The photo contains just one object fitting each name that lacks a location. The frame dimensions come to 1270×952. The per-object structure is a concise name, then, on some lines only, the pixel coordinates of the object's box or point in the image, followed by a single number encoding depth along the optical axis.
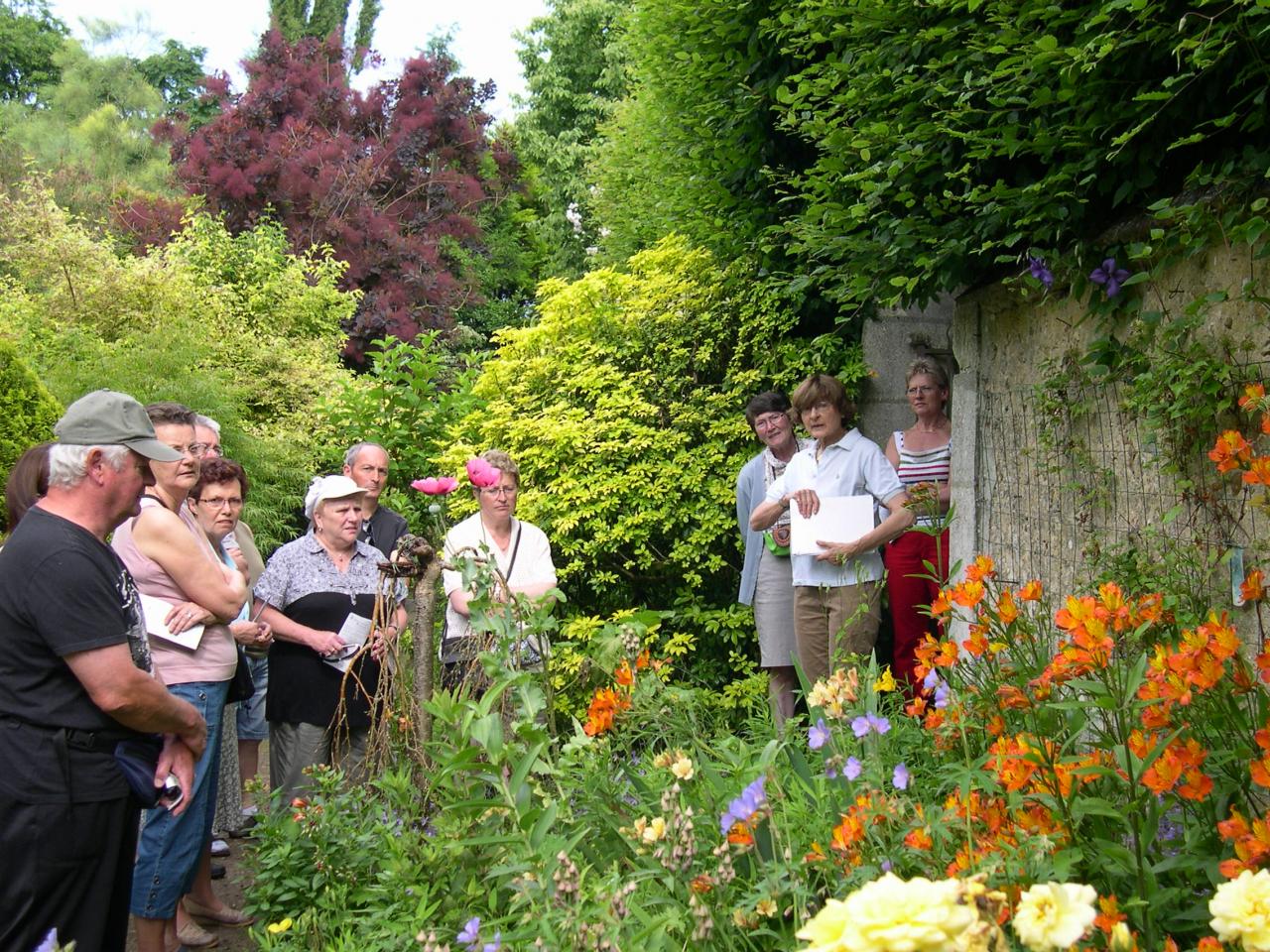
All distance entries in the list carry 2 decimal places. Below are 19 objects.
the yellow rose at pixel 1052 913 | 1.04
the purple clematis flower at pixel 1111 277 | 3.68
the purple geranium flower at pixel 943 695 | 2.52
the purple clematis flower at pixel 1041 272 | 3.88
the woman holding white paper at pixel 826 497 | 4.91
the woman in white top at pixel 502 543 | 4.93
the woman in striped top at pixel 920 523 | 5.15
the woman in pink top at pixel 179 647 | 3.56
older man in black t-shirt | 2.74
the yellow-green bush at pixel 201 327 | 9.95
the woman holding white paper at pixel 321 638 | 4.47
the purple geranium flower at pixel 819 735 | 2.26
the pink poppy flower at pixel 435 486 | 3.80
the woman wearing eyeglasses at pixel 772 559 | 5.57
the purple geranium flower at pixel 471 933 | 2.00
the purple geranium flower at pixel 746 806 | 1.94
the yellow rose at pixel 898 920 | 0.91
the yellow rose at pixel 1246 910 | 1.07
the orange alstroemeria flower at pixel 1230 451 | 2.35
